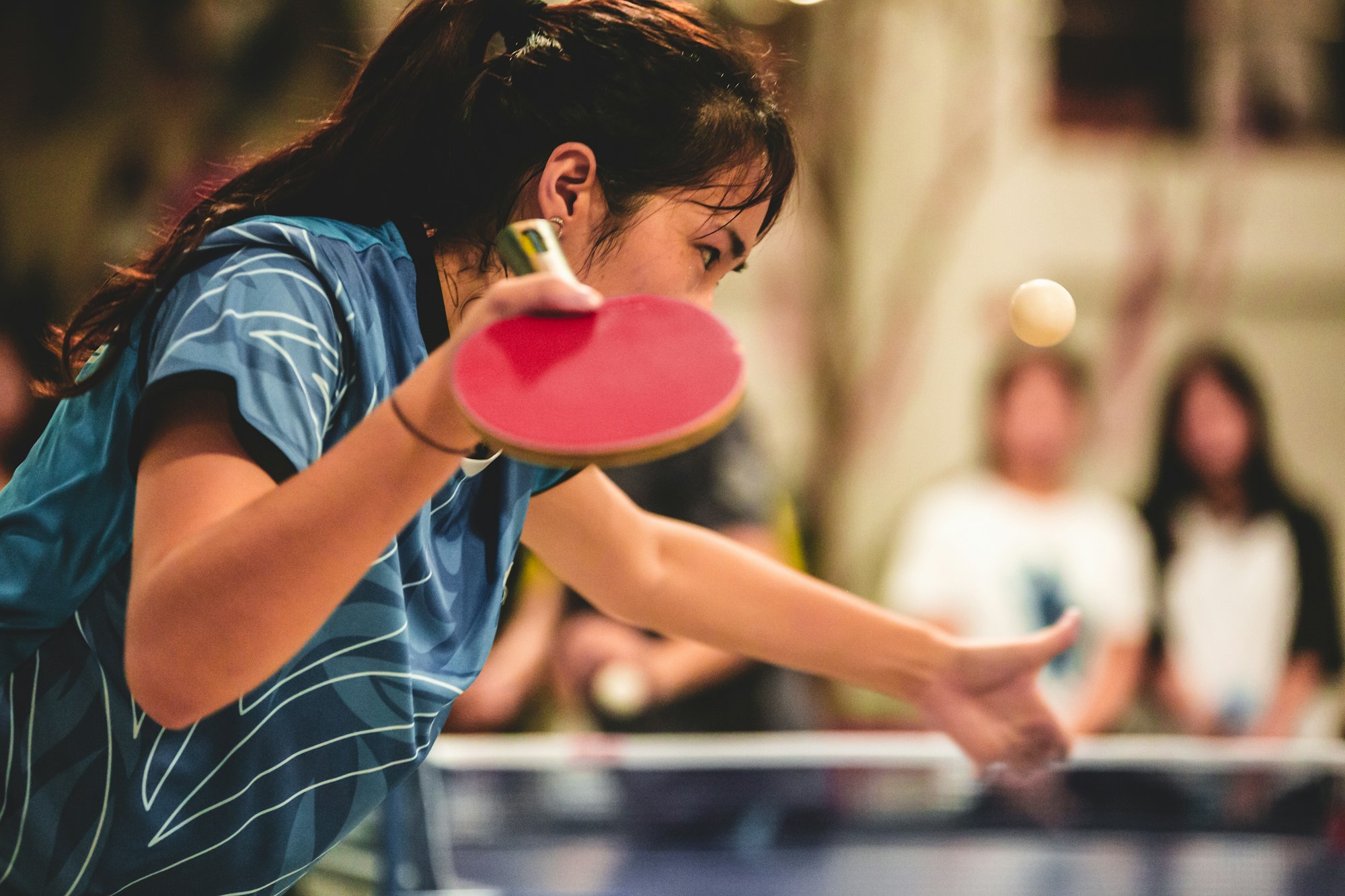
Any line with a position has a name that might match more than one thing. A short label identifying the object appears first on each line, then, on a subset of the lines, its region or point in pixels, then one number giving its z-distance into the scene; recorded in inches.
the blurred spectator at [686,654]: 236.1
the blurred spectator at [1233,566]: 293.3
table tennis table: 166.9
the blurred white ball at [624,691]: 234.7
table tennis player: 64.0
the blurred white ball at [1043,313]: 100.4
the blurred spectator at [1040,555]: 283.9
